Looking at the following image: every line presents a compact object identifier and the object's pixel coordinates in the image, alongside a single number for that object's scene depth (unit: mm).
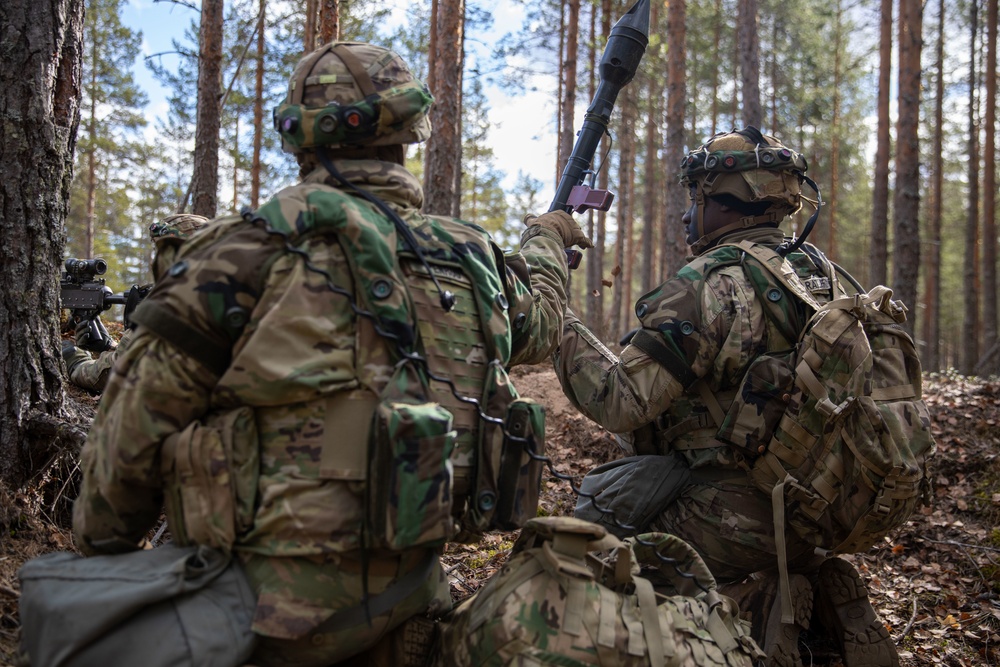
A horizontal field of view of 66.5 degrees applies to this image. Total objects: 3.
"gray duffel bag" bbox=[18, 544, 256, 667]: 2232
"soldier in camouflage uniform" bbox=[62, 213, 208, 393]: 5064
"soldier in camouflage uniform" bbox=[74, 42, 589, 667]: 2457
